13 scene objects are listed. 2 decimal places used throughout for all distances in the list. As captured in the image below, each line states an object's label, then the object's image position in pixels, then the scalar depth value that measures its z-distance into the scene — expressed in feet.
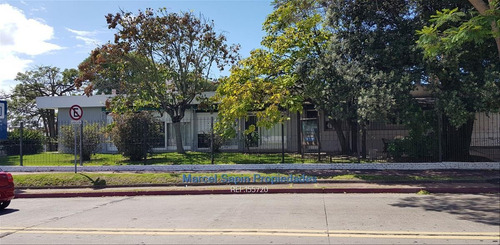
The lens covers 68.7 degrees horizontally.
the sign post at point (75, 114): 45.60
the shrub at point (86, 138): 62.95
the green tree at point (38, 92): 124.88
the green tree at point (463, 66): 35.86
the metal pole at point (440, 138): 47.42
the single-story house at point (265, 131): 61.21
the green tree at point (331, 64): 46.39
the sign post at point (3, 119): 42.24
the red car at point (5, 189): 30.60
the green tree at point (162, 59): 61.00
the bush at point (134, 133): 57.41
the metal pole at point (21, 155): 54.58
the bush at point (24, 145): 66.85
